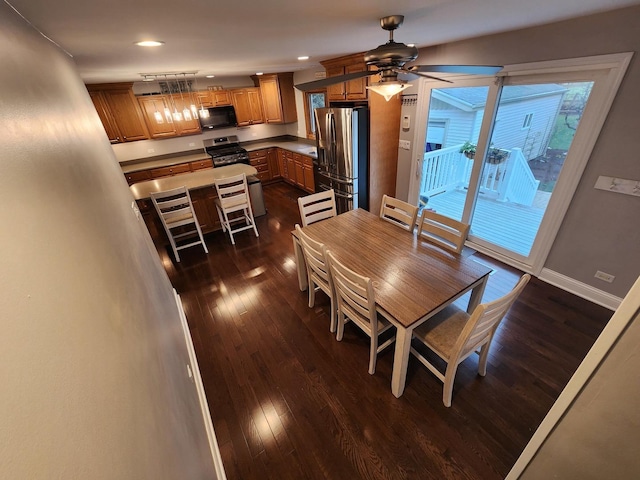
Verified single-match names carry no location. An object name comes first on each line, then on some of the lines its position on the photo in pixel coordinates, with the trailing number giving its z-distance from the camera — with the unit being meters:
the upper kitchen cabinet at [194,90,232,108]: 5.18
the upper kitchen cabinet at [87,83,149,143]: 4.42
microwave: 5.31
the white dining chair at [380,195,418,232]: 2.47
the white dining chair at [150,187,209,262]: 3.33
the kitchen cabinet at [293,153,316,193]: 5.11
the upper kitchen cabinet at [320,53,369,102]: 3.40
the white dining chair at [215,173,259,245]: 3.70
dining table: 1.65
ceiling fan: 1.57
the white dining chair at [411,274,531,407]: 1.46
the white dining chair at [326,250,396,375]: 1.68
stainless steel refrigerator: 3.56
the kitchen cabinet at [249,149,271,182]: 5.86
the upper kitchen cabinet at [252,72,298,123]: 5.56
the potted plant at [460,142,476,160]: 3.73
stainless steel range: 5.46
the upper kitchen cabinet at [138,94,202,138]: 4.82
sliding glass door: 2.35
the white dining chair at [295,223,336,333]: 2.09
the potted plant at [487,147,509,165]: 3.03
